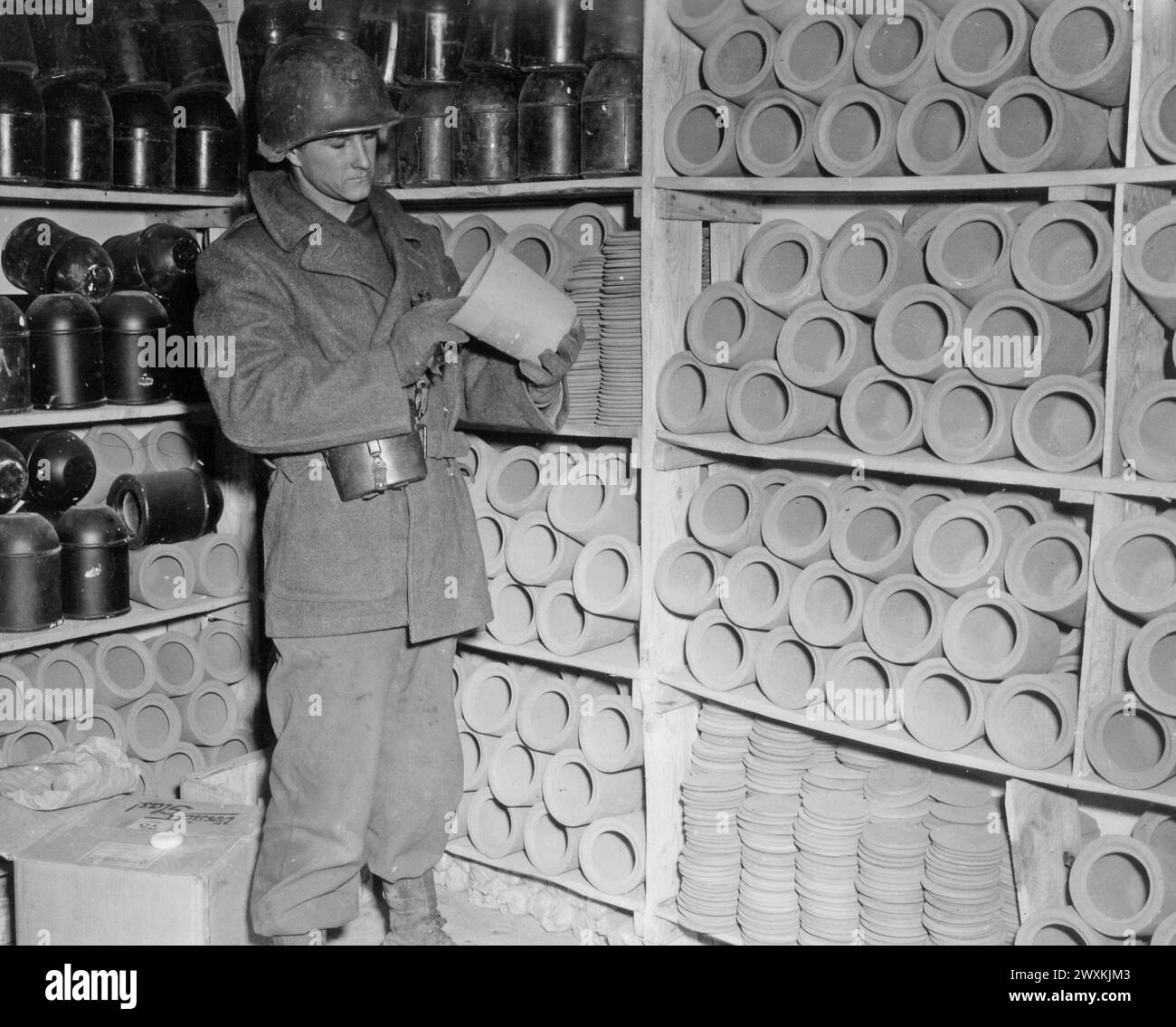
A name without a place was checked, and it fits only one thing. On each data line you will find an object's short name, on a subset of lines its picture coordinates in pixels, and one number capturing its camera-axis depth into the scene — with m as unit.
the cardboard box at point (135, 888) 3.21
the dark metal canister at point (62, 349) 3.79
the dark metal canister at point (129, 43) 3.90
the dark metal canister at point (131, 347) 3.95
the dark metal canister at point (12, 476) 3.77
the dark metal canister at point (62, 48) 3.78
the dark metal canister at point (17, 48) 3.66
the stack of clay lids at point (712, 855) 3.53
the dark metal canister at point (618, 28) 3.48
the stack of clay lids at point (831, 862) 3.32
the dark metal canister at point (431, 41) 3.79
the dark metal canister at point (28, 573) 3.75
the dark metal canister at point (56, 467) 3.91
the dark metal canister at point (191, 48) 4.02
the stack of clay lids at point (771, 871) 3.42
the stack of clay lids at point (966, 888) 3.16
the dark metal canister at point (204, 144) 4.12
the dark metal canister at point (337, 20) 3.88
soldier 2.92
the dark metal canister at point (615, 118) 3.47
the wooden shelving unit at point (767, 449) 2.77
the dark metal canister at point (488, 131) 3.71
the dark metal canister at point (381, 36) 3.83
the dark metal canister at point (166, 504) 4.15
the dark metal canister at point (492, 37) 3.66
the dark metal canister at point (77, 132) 3.80
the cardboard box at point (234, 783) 4.06
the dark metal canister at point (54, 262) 4.04
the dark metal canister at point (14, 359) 3.67
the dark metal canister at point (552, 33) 3.57
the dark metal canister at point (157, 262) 4.16
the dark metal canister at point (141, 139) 3.98
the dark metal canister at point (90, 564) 3.94
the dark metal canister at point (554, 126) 3.60
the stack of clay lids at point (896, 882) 3.24
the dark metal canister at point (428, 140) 3.77
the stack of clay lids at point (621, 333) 3.50
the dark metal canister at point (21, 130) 3.65
